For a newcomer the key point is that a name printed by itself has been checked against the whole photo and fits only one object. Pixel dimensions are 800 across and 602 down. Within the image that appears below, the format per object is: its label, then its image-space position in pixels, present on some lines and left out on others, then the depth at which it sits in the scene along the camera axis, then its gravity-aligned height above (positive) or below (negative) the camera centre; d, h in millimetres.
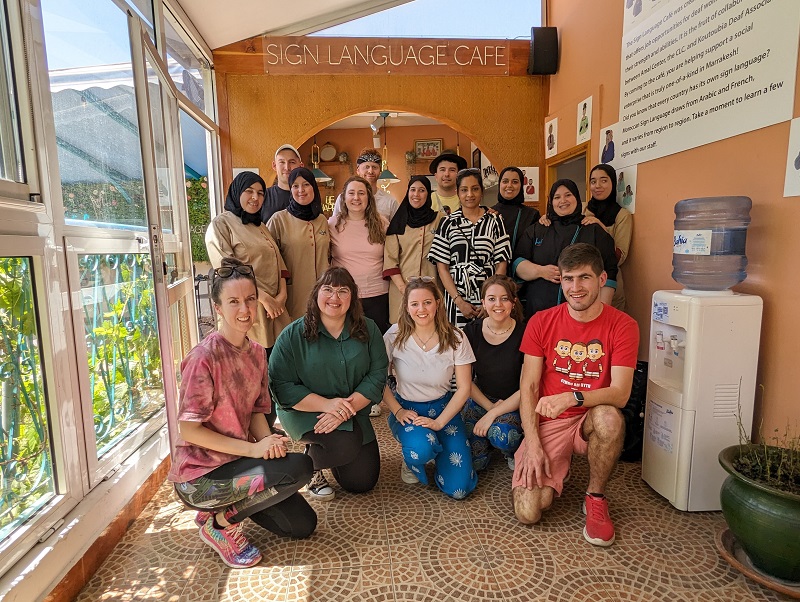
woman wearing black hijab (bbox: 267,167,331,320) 2854 +52
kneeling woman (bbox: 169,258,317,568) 1708 -747
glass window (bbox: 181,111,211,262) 5840 +629
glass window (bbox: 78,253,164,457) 2041 -478
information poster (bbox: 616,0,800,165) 1996 +820
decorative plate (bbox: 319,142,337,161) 7941 +1482
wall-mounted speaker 4379 +1739
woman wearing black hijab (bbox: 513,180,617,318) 2680 -27
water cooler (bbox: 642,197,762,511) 1972 -542
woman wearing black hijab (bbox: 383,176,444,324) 2900 +28
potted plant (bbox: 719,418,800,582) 1513 -876
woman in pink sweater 2965 -24
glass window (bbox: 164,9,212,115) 3436 +1450
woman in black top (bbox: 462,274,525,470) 2262 -658
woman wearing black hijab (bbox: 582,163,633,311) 3014 +163
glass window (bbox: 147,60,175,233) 2729 +533
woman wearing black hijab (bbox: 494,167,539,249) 3041 +214
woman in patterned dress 2734 -58
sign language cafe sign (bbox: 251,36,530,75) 4434 +1742
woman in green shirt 2070 -603
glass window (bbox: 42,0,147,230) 1860 +594
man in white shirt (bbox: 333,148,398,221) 3188 +463
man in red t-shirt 1947 -652
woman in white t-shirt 2168 -705
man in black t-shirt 3182 +371
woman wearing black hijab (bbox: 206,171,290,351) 2617 +3
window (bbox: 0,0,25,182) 1522 +392
